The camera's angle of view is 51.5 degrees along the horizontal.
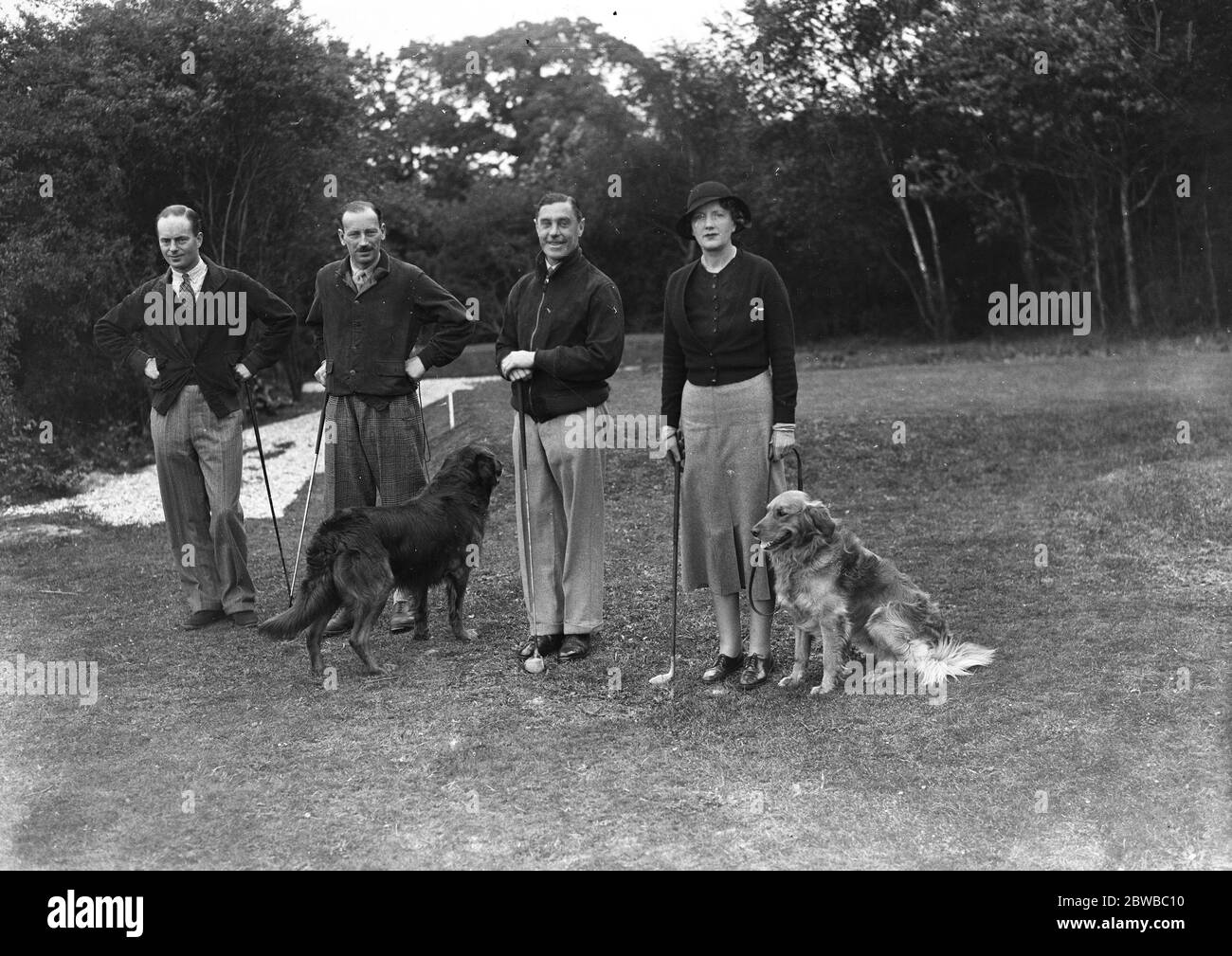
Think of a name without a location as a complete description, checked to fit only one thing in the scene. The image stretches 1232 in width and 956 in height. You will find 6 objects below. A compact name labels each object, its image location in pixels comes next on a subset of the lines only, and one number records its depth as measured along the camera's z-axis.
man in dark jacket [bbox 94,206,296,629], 7.78
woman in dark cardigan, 6.30
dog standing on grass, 6.66
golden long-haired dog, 6.23
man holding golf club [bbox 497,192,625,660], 6.70
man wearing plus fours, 7.42
